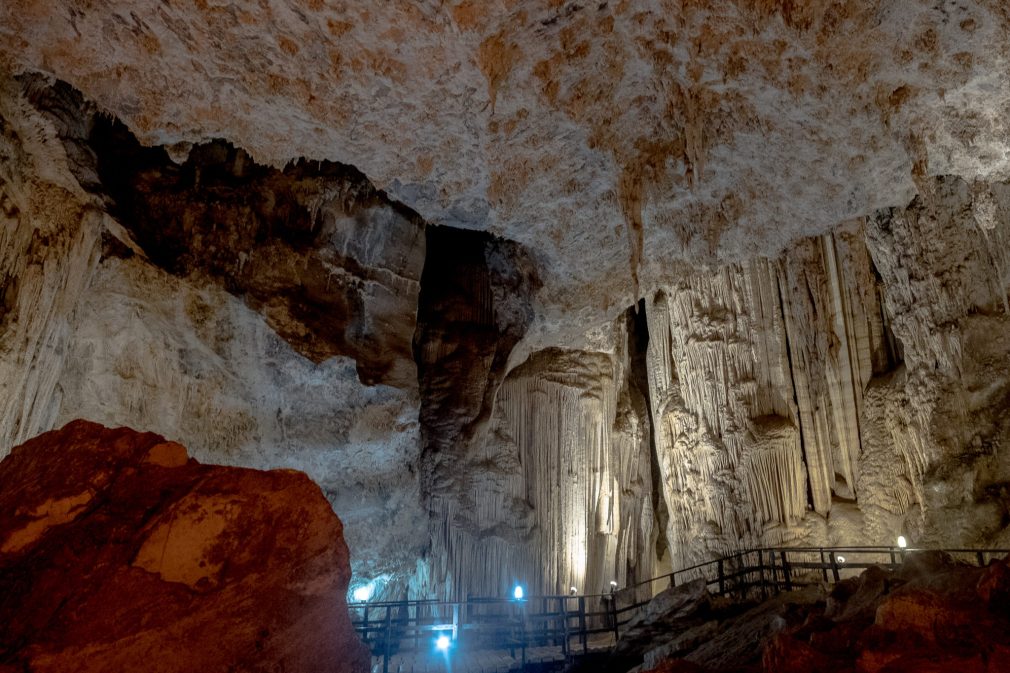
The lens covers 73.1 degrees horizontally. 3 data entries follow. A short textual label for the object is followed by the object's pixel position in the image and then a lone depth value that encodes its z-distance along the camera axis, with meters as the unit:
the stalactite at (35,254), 6.38
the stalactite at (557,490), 12.64
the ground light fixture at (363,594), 12.30
